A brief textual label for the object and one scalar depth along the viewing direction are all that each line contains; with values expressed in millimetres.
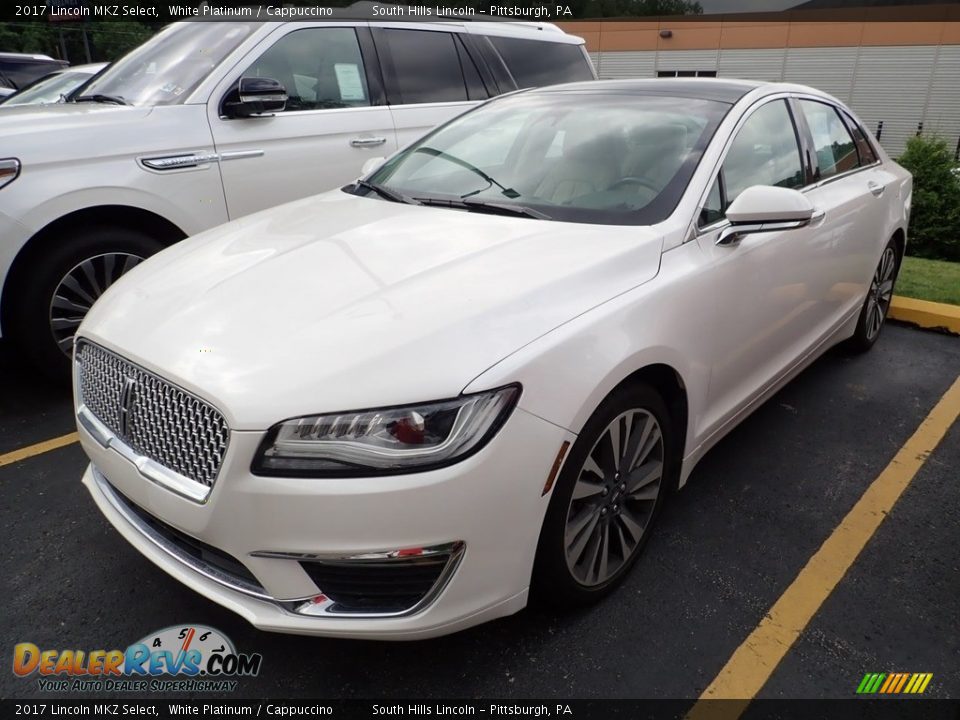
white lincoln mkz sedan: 1723
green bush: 8828
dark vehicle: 12031
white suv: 3570
